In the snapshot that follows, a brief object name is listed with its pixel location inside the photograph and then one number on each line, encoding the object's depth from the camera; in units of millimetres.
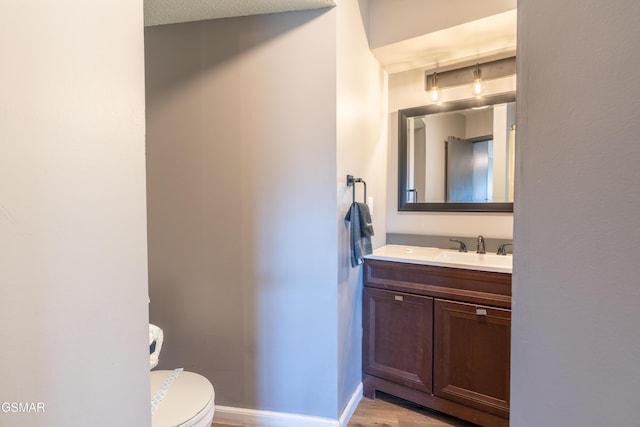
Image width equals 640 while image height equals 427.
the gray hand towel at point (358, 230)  1675
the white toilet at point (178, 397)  1030
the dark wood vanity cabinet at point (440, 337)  1568
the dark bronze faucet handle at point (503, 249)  1954
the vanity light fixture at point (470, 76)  1953
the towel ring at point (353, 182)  1686
